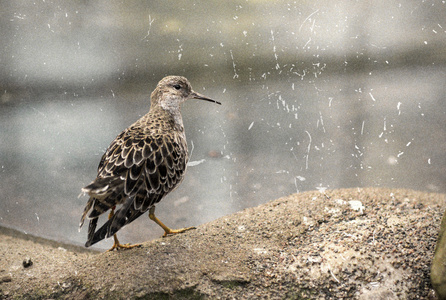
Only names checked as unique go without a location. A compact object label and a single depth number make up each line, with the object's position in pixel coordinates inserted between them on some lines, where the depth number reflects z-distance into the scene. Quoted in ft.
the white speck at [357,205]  18.97
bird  14.79
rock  14.62
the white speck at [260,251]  16.34
